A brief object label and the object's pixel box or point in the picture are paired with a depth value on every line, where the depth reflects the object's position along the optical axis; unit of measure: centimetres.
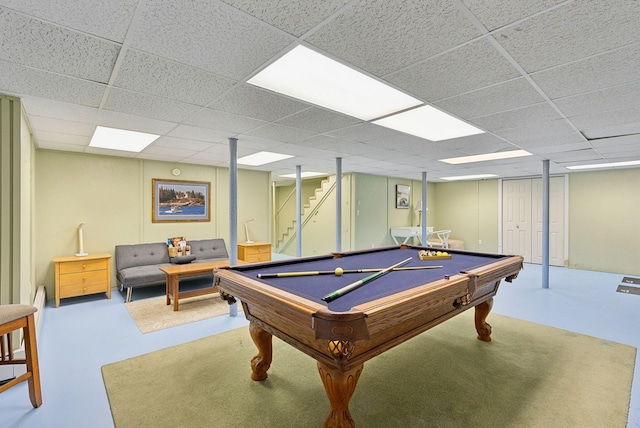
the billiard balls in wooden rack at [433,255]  330
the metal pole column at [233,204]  391
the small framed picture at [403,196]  877
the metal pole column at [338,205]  549
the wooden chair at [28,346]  199
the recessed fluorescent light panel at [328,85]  205
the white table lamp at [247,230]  666
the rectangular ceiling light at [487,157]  493
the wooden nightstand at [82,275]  425
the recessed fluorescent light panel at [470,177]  788
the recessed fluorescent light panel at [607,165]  576
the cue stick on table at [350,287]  177
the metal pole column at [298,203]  613
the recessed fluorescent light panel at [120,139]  369
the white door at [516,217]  793
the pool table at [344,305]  148
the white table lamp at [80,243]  466
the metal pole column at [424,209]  714
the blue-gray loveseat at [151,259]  447
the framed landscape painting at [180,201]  565
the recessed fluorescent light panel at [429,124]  305
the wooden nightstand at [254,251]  621
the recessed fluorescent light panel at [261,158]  512
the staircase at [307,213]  829
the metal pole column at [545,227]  534
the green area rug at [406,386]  198
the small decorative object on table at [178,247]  546
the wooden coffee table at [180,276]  402
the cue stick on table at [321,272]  235
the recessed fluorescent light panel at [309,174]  790
